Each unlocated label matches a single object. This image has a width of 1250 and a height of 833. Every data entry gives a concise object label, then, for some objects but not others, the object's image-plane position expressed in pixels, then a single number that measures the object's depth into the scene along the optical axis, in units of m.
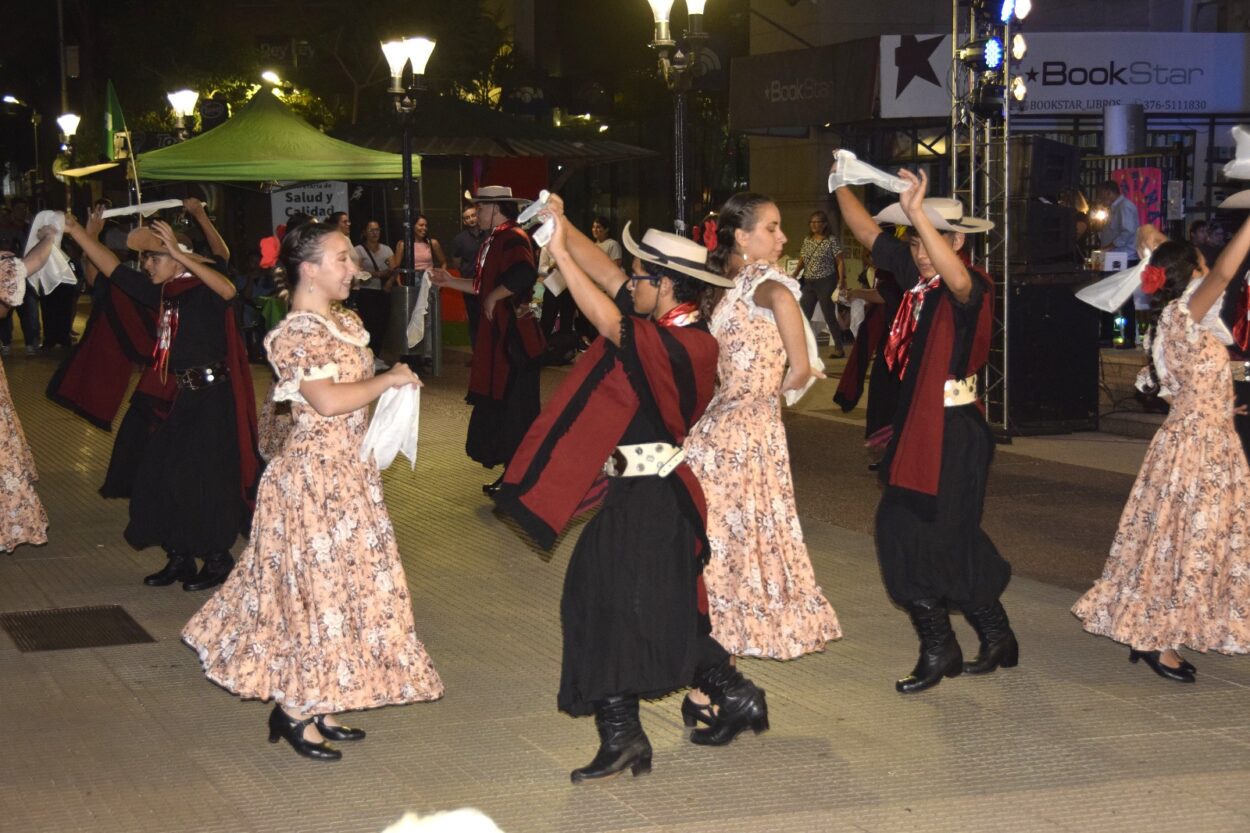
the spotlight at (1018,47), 12.62
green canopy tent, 18.48
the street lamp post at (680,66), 12.73
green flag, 24.00
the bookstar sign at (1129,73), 20.30
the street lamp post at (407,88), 17.84
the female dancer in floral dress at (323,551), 5.41
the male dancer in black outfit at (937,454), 6.02
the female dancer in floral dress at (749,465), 6.07
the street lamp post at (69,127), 34.06
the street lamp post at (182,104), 23.25
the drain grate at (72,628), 7.14
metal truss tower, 12.83
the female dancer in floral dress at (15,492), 8.80
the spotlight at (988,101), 12.74
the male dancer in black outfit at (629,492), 4.99
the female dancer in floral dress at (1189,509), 6.30
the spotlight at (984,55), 12.55
